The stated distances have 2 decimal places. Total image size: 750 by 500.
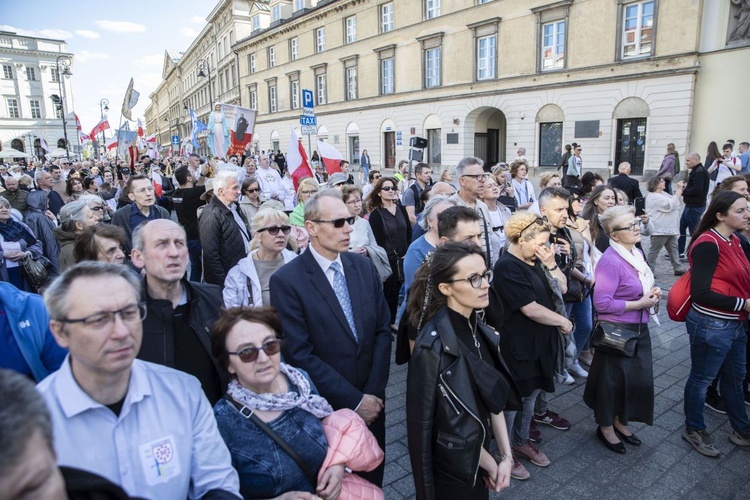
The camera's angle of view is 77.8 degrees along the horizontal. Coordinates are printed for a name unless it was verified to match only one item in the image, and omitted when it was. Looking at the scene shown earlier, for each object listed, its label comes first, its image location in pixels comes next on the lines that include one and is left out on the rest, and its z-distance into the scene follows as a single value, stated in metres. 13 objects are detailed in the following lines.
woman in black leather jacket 2.38
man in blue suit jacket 2.72
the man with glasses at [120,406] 1.57
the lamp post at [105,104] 29.71
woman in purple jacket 3.67
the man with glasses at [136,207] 5.55
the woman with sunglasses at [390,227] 6.07
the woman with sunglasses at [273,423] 2.01
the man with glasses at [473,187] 4.84
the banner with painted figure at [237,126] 12.91
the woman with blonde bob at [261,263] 3.49
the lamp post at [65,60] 65.47
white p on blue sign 11.62
